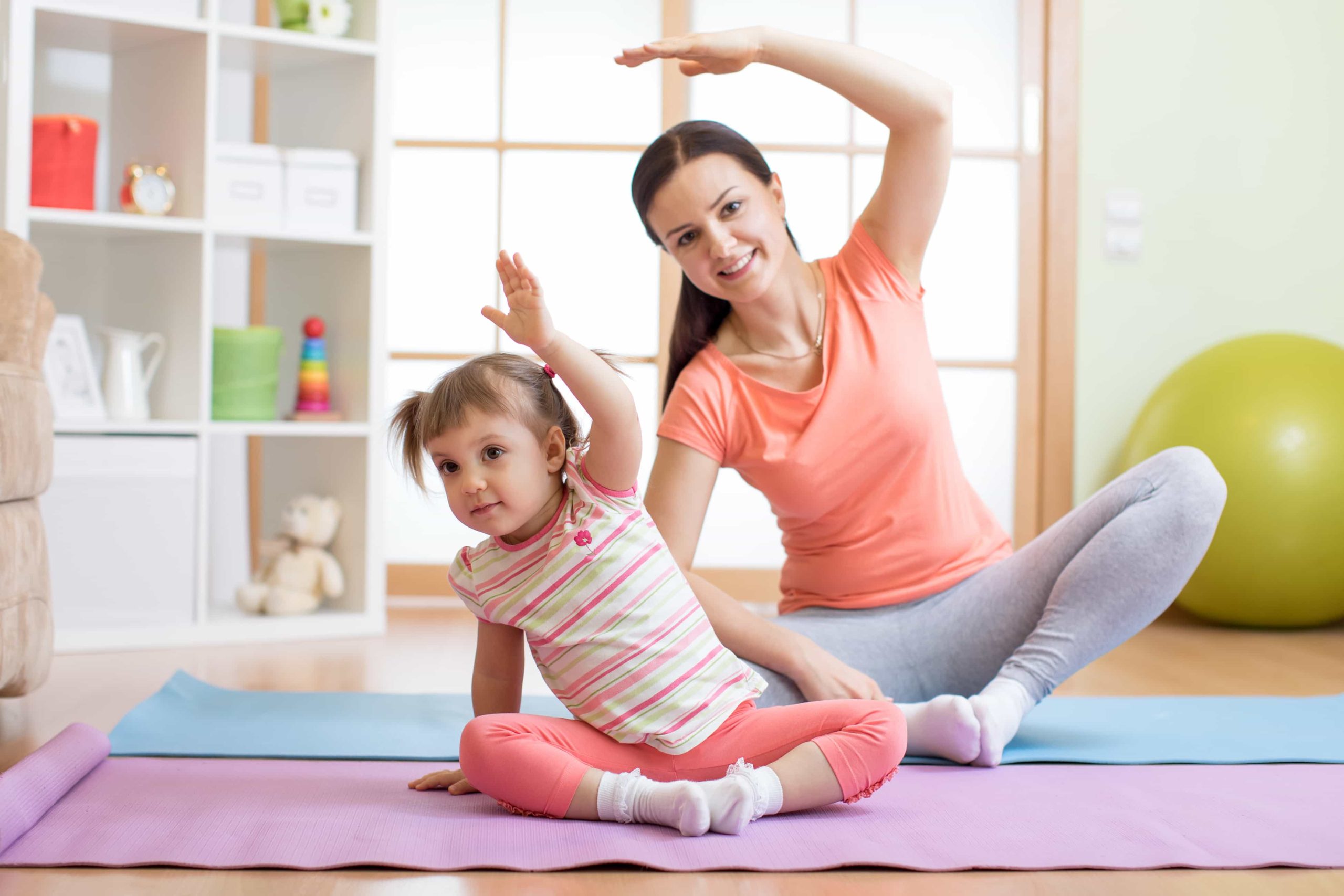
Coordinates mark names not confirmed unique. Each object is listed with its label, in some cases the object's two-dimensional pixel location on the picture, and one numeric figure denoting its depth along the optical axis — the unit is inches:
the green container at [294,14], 98.7
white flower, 97.5
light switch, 111.0
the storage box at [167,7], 105.7
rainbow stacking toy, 99.3
